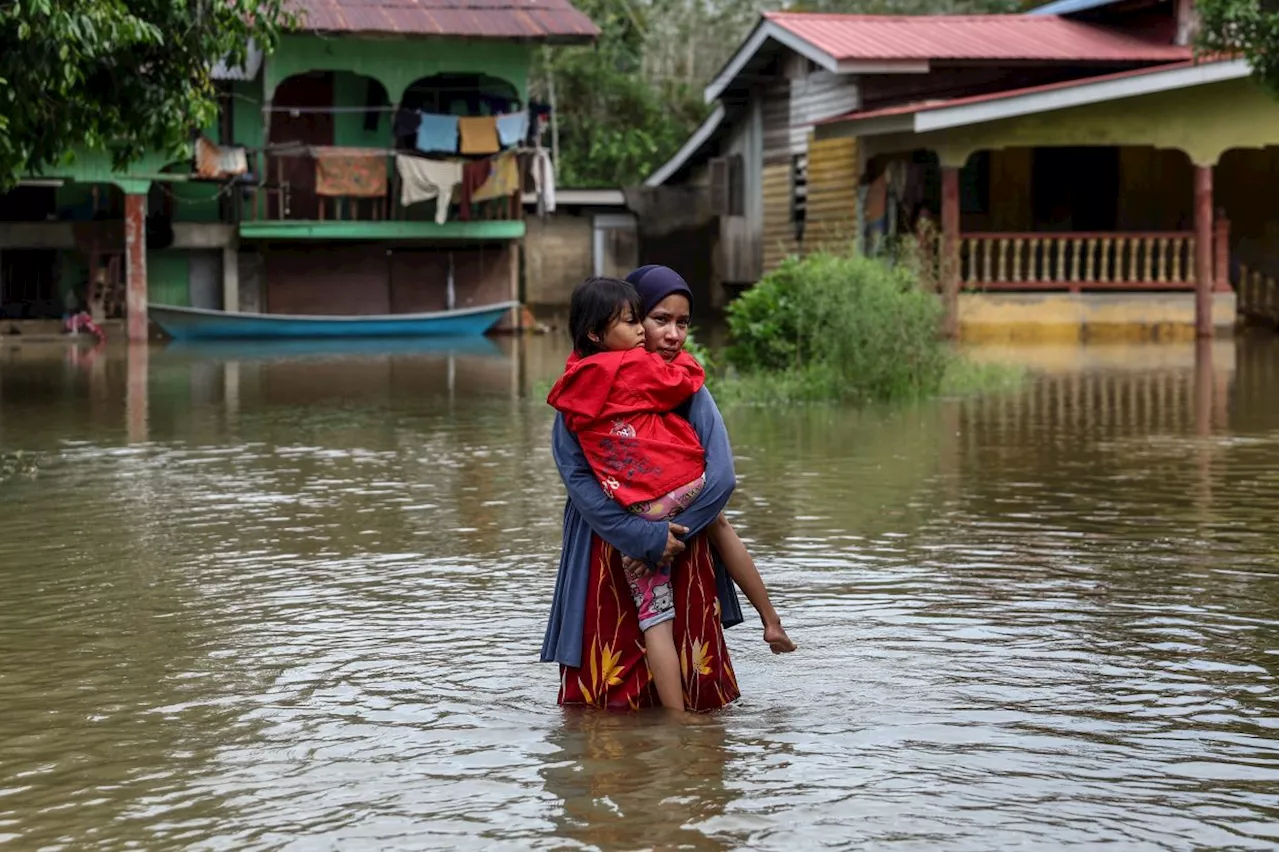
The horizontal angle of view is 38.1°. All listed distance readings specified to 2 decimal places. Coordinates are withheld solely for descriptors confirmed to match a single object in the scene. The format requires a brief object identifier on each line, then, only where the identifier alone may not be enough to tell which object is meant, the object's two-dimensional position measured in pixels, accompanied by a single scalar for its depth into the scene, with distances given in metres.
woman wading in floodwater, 5.30
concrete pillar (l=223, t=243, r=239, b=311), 31.36
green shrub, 15.51
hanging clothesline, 28.91
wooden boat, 28.75
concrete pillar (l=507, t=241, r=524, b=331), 31.58
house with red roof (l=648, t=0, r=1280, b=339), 23.58
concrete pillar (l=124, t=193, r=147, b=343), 28.25
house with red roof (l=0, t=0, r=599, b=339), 29.41
